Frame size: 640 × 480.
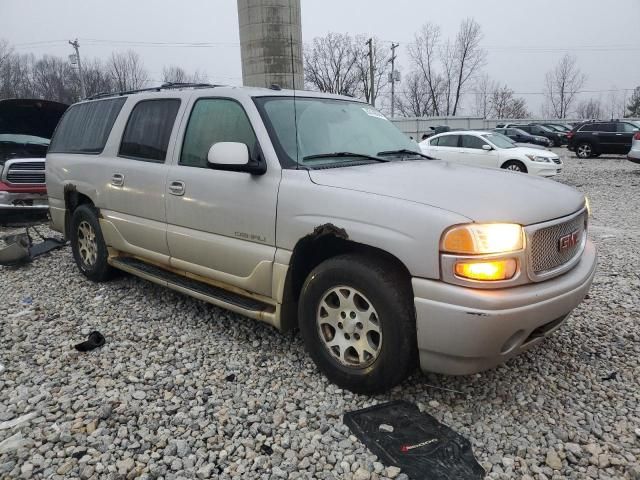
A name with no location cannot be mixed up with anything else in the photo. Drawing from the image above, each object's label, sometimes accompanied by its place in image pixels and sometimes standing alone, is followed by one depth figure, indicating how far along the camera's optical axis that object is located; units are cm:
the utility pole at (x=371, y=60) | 4134
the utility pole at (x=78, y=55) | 4433
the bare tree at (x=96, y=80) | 5614
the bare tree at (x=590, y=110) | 8211
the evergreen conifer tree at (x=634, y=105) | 7731
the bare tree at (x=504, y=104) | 7319
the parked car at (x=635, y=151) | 1359
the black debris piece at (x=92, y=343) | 359
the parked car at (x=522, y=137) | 2631
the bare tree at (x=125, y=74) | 5927
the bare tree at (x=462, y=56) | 5697
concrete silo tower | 1332
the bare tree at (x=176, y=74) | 6096
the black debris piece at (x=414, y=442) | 232
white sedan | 1310
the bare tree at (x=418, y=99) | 6133
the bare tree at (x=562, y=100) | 7150
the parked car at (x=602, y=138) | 2002
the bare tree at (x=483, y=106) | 7294
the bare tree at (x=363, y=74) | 5542
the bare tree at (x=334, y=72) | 5609
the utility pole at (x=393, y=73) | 4727
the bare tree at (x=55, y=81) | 5831
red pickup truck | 753
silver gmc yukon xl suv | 247
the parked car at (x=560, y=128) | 3214
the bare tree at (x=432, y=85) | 5934
